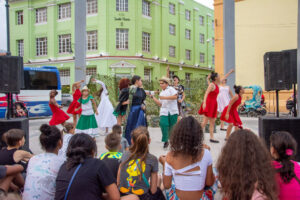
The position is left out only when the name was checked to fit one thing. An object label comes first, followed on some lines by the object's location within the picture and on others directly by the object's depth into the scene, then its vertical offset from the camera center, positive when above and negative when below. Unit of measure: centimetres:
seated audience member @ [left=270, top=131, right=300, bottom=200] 238 -64
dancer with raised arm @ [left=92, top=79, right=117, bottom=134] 859 -56
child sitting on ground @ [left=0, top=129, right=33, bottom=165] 321 -66
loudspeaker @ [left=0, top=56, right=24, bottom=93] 534 +41
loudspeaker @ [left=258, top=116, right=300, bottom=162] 479 -57
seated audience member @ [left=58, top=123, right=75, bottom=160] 436 -83
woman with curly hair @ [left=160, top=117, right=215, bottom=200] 271 -69
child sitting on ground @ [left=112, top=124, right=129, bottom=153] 437 -79
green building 2742 +626
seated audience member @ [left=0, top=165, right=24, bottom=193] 282 -89
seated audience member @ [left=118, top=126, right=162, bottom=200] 293 -82
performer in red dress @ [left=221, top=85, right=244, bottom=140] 684 -49
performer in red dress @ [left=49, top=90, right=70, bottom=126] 771 -59
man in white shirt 662 -37
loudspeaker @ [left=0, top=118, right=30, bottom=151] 495 -53
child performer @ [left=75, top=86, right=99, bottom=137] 784 -74
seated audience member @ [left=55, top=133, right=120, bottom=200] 242 -75
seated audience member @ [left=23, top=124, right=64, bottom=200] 279 -83
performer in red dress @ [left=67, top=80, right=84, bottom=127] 816 -24
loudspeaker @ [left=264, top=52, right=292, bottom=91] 524 +39
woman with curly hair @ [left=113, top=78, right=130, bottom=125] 674 -12
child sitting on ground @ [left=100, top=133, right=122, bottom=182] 340 -67
